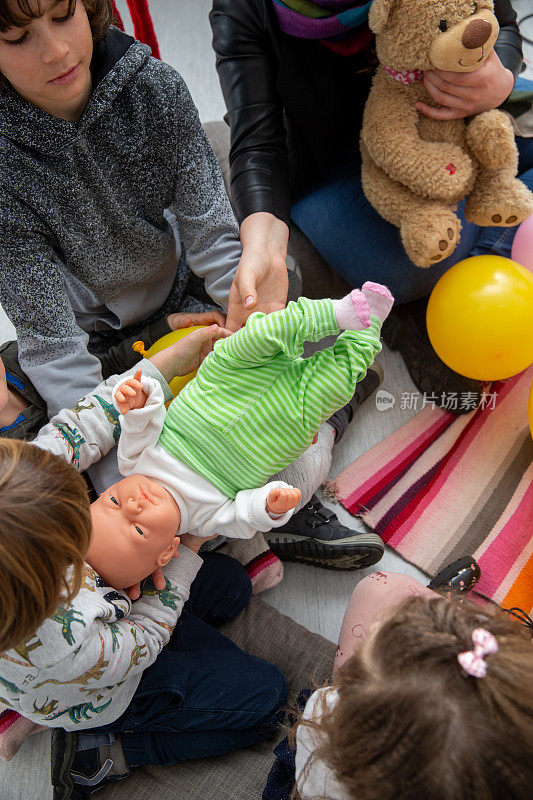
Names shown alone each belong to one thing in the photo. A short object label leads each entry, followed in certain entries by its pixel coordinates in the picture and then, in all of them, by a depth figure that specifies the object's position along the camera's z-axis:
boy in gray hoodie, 0.80
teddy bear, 0.90
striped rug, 1.14
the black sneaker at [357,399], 1.19
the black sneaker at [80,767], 0.80
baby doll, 0.80
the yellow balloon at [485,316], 1.03
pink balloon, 1.16
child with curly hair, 0.50
